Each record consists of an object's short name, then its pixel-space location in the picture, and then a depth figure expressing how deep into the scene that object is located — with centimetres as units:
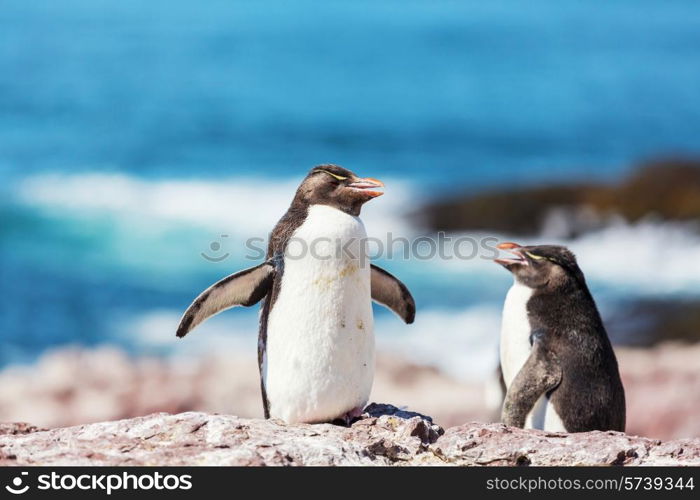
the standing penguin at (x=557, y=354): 1113
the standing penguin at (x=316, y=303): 991
